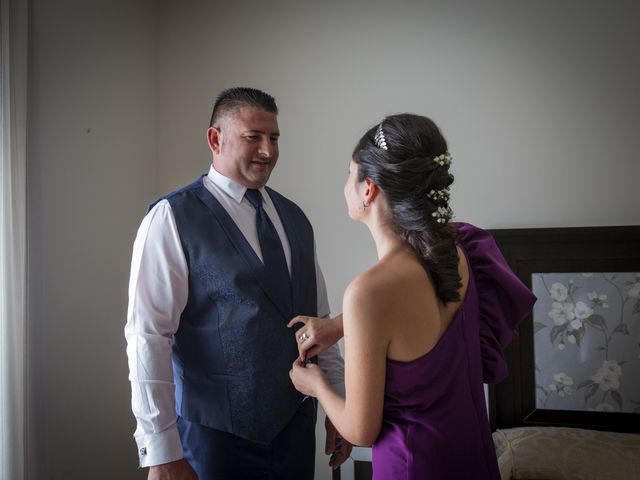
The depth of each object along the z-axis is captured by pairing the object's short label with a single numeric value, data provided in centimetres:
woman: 124
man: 162
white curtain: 213
